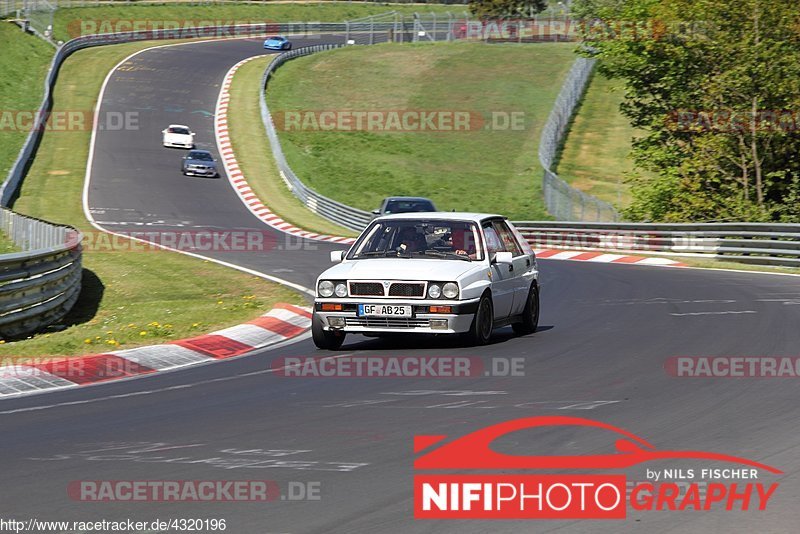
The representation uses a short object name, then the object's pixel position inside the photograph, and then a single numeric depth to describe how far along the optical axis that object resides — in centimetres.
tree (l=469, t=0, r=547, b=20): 10962
